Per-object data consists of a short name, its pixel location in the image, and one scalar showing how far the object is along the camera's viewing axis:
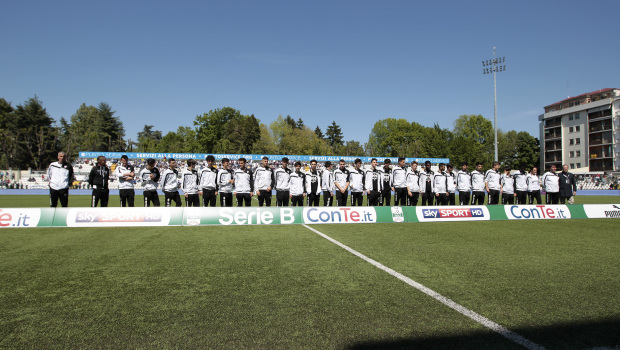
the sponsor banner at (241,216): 10.09
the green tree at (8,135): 58.65
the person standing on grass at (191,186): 11.66
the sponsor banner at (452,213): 11.21
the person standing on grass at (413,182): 13.52
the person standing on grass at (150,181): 10.98
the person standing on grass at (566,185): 13.84
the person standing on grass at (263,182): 11.55
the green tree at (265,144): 66.38
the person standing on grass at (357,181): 12.96
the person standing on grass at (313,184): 12.27
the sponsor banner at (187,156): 40.99
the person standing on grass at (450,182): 13.98
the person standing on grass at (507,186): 14.18
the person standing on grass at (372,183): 13.21
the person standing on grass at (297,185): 11.93
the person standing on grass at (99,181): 11.21
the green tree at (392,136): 84.31
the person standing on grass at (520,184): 14.68
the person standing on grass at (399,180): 13.67
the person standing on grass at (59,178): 10.56
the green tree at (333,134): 110.06
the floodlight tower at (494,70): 38.83
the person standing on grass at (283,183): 11.80
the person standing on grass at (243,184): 11.34
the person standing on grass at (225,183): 11.32
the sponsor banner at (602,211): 12.05
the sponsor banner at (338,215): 10.60
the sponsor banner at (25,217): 9.57
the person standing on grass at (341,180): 12.52
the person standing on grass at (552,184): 14.04
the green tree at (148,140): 109.19
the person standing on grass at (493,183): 14.05
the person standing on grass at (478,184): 14.09
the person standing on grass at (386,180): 13.91
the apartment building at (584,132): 61.69
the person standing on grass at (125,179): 11.15
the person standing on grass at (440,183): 13.88
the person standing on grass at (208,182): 11.44
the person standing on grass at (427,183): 14.25
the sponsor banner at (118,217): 9.83
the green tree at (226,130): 77.44
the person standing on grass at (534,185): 15.03
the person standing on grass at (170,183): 11.33
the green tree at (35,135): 61.28
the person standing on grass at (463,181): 14.26
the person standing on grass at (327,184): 13.05
